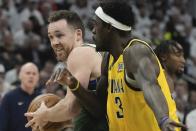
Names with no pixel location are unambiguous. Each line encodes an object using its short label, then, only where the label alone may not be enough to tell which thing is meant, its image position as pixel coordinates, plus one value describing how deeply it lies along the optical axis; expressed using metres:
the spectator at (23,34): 21.20
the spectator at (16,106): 12.90
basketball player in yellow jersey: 6.90
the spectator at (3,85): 16.61
